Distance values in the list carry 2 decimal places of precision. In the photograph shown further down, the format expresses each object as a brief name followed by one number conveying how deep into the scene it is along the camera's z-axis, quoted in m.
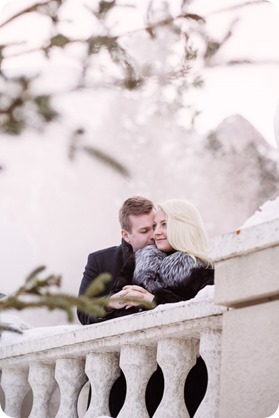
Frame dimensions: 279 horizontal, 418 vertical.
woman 4.07
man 4.96
